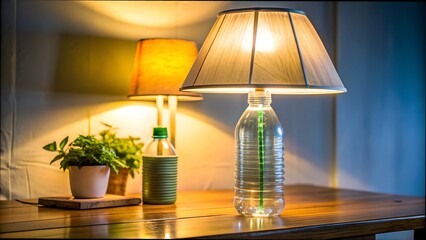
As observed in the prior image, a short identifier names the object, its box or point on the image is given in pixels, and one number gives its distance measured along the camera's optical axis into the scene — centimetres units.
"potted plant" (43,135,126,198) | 169
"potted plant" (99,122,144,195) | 183
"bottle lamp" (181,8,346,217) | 152
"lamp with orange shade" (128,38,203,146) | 183
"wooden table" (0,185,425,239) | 141
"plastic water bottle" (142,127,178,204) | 176
